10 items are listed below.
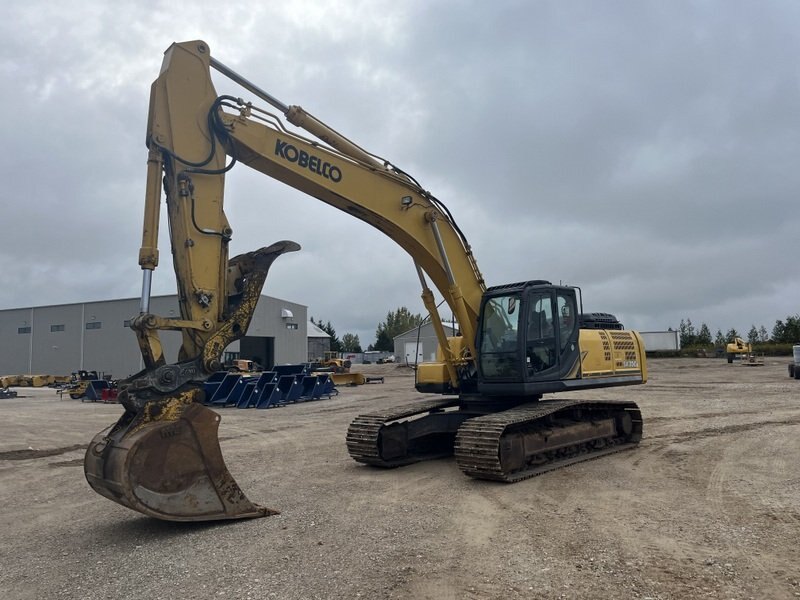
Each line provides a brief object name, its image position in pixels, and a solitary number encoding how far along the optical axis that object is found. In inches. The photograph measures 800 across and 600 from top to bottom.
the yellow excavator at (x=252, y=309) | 236.1
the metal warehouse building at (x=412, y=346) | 2006.6
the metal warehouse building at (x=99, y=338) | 1648.6
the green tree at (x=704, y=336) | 3237.0
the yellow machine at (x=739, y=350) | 1824.1
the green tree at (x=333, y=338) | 4012.8
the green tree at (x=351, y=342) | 4778.5
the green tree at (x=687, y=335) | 3250.5
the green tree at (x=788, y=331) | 2778.1
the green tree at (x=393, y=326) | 4055.1
